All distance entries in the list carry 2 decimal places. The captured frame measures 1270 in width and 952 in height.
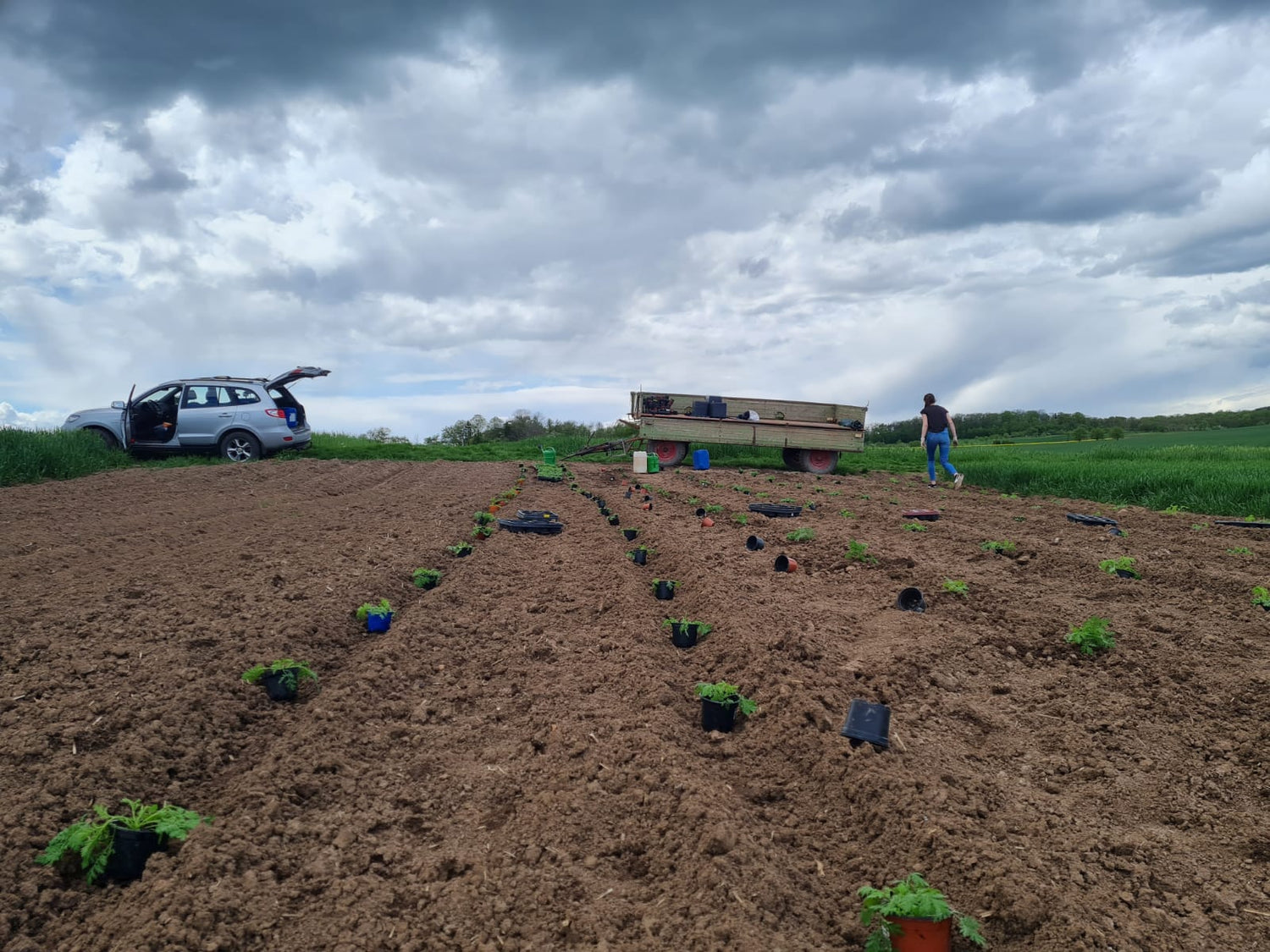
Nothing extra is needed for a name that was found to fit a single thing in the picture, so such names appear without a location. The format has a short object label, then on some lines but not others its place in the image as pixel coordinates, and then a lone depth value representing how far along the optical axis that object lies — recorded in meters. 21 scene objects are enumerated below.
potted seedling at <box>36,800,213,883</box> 2.72
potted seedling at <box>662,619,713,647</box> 5.05
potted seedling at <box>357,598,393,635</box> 5.24
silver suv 16.98
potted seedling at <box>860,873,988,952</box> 2.27
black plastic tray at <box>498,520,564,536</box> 8.70
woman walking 15.86
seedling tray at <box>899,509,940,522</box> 10.83
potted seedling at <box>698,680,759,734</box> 3.87
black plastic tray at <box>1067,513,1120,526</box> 10.47
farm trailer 18.06
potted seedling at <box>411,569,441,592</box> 6.39
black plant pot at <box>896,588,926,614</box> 5.94
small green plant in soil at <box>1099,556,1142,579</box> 7.05
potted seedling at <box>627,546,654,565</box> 7.30
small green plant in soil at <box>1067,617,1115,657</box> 4.91
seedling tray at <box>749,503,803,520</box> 10.52
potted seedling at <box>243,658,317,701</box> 4.11
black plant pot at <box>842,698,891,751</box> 3.57
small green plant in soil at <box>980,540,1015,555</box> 7.98
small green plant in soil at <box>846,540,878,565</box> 7.40
